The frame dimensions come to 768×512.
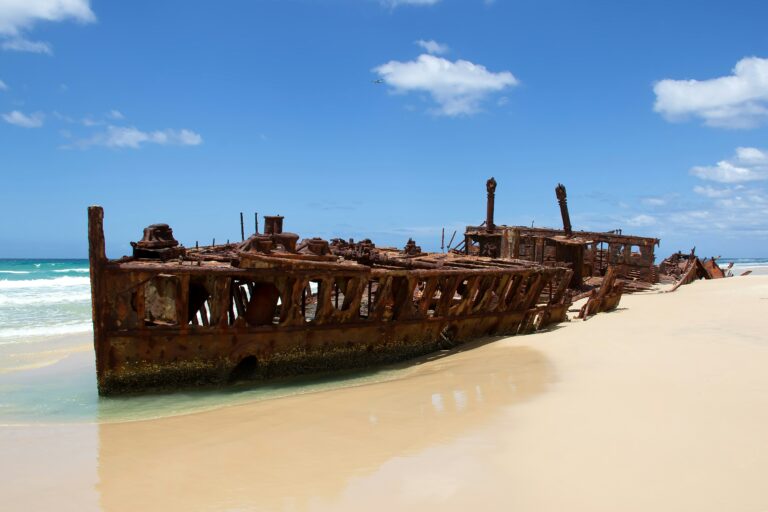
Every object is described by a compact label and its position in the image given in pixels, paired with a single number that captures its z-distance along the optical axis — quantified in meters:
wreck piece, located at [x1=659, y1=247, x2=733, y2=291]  31.70
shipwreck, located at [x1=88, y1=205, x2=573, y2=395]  7.77
